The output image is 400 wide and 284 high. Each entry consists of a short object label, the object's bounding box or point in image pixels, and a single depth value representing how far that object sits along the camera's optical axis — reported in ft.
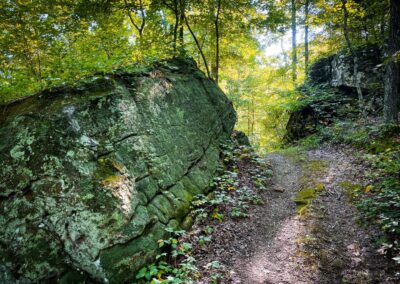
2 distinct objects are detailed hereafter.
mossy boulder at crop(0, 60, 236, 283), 13.42
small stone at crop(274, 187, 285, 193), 26.91
